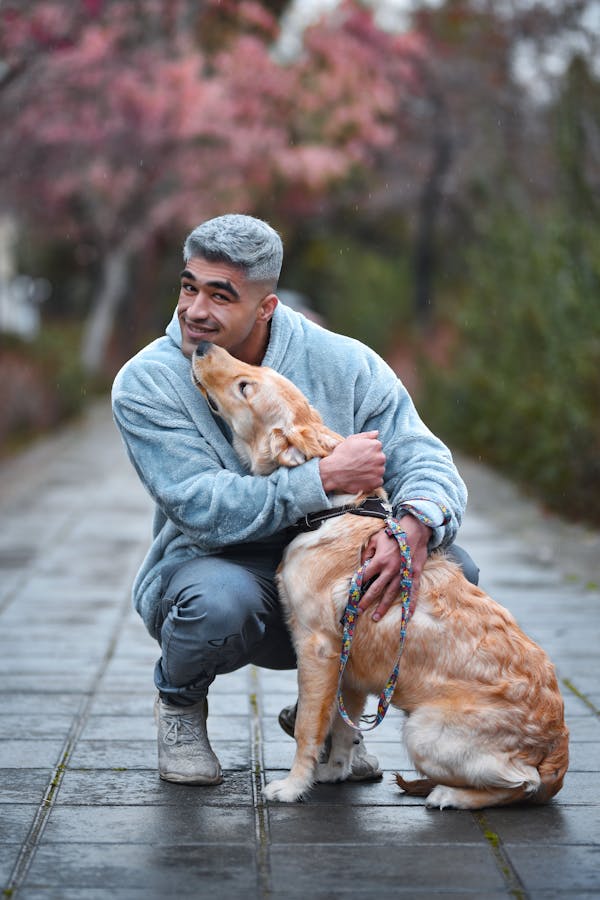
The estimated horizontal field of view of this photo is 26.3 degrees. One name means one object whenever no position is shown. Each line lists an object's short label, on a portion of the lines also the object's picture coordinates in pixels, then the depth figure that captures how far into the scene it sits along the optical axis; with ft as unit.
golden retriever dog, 12.40
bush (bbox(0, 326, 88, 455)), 54.90
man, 13.10
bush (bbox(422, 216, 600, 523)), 33.96
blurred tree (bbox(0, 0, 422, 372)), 70.08
